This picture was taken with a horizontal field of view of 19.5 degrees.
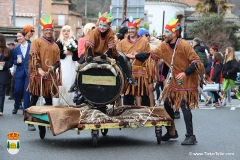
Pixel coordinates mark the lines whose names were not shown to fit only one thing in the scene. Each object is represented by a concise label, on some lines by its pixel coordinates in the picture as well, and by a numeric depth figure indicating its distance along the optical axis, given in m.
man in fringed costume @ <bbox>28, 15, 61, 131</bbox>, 12.30
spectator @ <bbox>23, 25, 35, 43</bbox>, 15.02
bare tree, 52.38
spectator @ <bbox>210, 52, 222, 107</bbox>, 20.69
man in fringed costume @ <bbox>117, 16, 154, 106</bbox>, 13.09
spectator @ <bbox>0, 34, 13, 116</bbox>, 15.47
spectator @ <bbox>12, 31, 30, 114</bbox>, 15.18
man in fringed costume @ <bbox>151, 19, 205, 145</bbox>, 10.68
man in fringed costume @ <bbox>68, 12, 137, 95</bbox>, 10.82
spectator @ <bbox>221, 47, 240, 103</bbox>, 19.83
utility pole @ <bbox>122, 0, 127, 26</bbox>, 27.42
